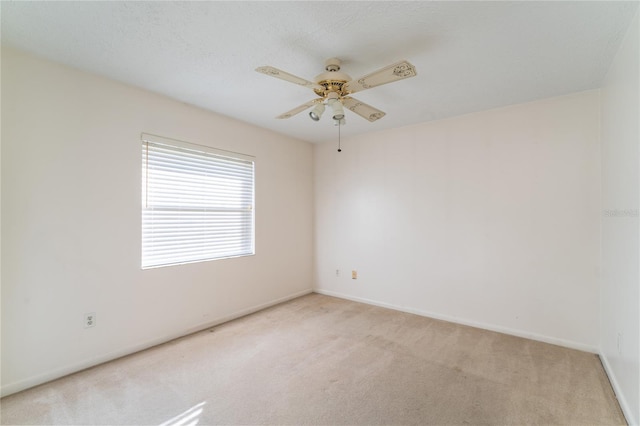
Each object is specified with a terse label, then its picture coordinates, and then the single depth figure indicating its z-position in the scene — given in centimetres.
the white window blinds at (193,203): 284
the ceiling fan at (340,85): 174
